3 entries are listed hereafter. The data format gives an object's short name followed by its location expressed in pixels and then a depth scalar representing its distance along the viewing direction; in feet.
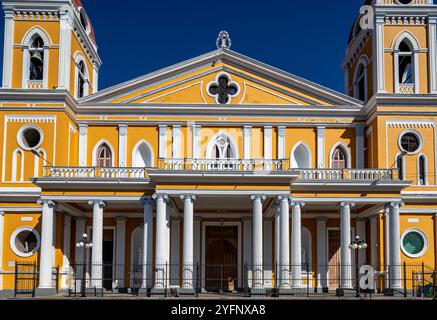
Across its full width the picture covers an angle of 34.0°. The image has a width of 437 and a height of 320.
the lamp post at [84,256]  98.94
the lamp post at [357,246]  101.90
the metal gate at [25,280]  109.89
